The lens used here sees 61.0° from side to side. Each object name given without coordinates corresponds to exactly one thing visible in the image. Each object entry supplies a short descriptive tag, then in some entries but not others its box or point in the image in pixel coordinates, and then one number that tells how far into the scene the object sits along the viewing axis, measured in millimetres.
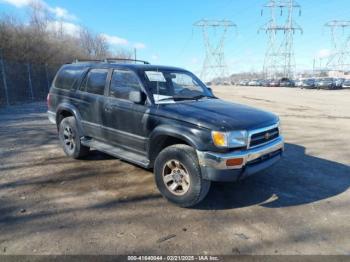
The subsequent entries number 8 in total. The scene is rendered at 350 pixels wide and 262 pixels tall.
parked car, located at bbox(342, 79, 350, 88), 46219
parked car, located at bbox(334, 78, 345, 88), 45088
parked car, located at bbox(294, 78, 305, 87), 53650
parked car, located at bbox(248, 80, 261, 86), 78550
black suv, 3760
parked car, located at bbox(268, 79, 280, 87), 63931
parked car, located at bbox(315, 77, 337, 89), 44594
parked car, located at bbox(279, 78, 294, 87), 60688
